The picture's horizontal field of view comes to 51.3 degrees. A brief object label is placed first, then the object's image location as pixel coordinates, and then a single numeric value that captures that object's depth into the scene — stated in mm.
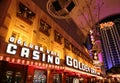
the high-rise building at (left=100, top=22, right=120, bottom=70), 93094
